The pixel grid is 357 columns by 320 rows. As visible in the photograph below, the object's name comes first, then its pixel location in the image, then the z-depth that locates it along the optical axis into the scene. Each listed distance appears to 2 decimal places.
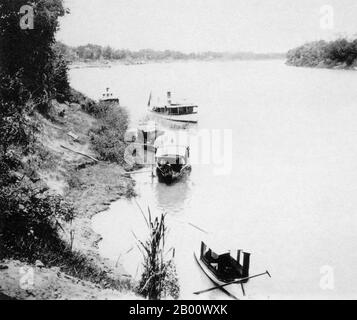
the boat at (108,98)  28.54
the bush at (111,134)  19.30
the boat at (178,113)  31.03
